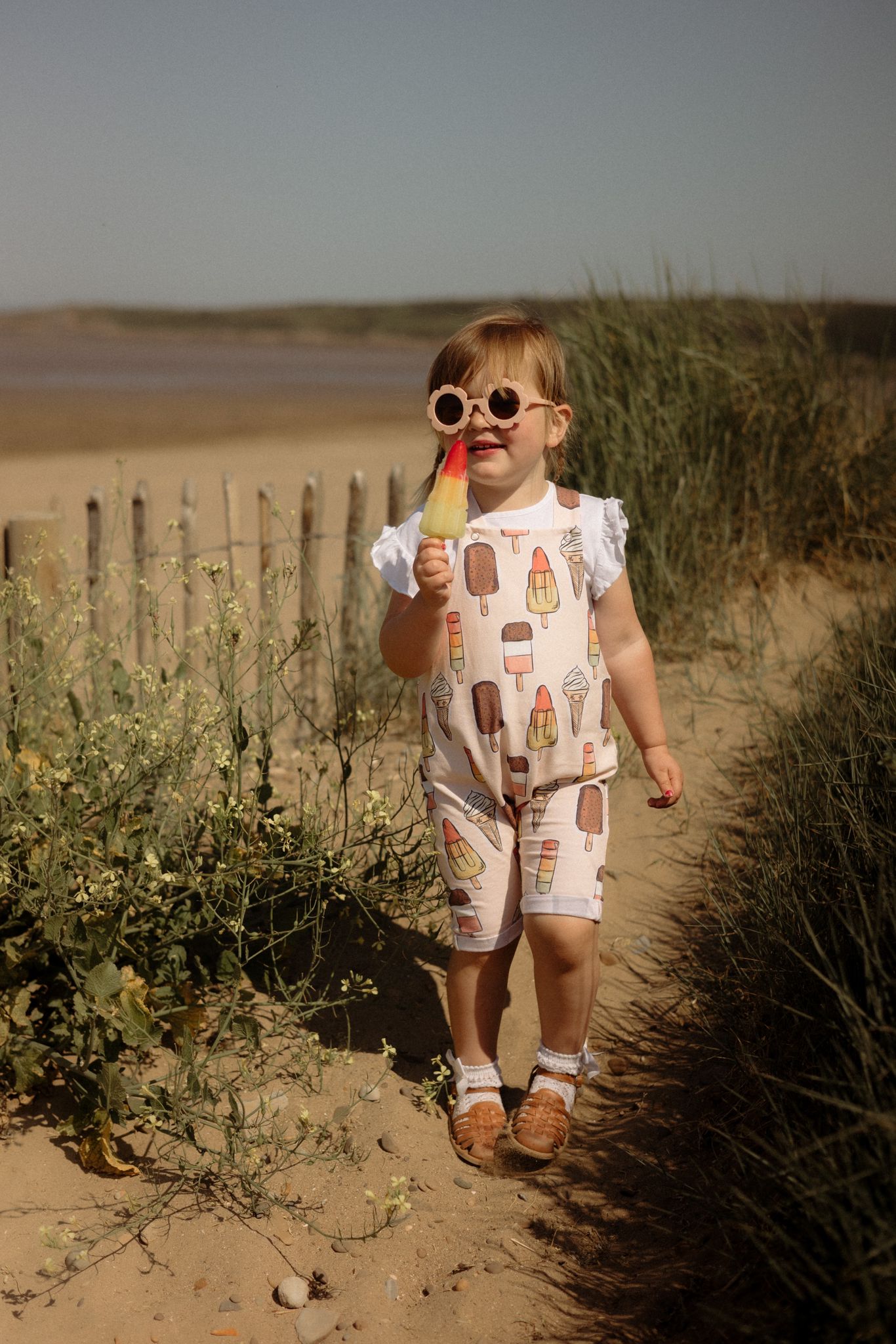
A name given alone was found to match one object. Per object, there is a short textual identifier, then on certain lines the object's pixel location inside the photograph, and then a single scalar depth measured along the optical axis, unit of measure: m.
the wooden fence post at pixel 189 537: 3.99
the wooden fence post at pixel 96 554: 3.91
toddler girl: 2.21
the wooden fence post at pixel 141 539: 3.99
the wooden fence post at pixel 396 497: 4.60
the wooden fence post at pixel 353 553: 4.40
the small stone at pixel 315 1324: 1.90
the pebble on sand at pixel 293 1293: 1.97
